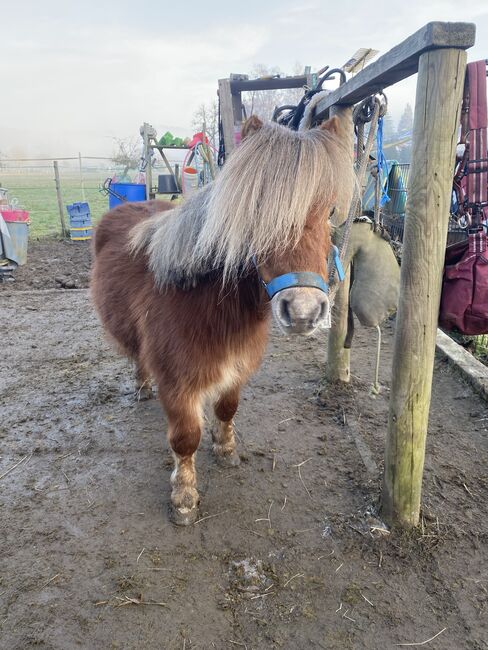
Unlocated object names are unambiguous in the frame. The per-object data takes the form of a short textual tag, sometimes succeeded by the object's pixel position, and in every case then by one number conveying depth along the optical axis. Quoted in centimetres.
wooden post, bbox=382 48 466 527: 163
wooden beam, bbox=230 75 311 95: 469
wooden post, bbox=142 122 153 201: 983
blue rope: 235
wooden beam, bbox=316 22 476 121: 152
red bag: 181
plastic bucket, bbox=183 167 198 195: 880
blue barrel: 1001
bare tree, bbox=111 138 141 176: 2034
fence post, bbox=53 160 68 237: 1092
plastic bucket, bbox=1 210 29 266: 727
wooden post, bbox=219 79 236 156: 477
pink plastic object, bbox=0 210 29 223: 729
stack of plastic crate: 1035
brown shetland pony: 151
